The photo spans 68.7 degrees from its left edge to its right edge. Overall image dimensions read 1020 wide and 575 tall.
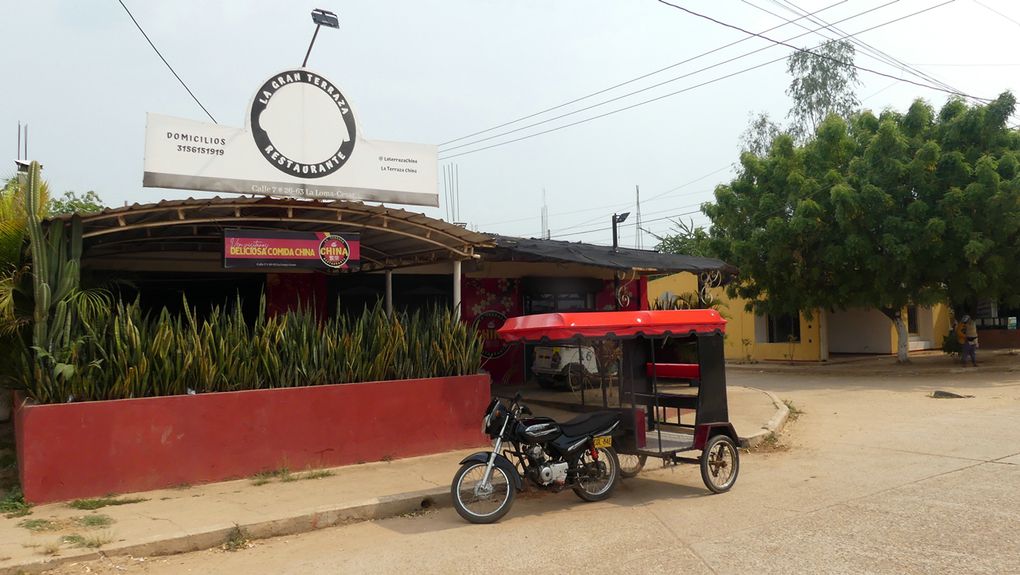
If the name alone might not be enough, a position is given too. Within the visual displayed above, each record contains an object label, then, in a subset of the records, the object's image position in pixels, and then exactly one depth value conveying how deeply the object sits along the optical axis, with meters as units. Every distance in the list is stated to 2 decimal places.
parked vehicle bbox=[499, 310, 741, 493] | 7.50
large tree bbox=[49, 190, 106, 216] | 21.68
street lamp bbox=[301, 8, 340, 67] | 12.12
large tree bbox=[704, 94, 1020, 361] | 19.69
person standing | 22.44
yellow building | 28.77
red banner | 9.23
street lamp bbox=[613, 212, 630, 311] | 18.42
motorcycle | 6.95
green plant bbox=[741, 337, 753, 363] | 31.00
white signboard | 10.22
